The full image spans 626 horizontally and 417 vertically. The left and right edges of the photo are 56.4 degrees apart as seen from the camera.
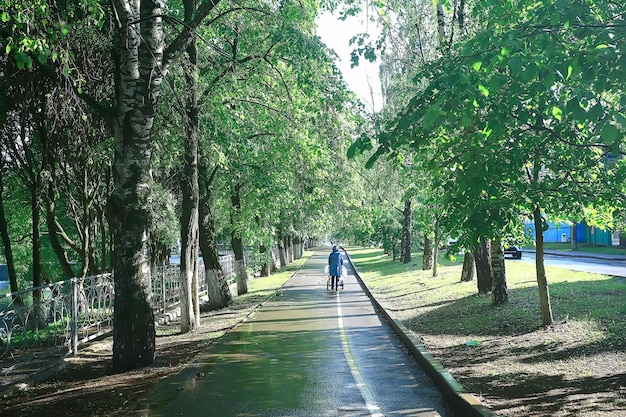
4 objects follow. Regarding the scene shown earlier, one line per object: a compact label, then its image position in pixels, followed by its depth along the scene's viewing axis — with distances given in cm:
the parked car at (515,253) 3758
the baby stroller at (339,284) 2483
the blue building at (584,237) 4941
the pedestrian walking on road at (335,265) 2325
